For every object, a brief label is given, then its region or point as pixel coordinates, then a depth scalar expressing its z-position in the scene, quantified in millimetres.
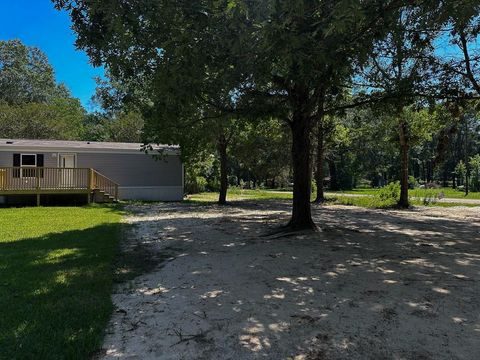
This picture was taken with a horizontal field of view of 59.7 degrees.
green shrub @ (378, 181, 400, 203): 18936
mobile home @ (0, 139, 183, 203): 18406
